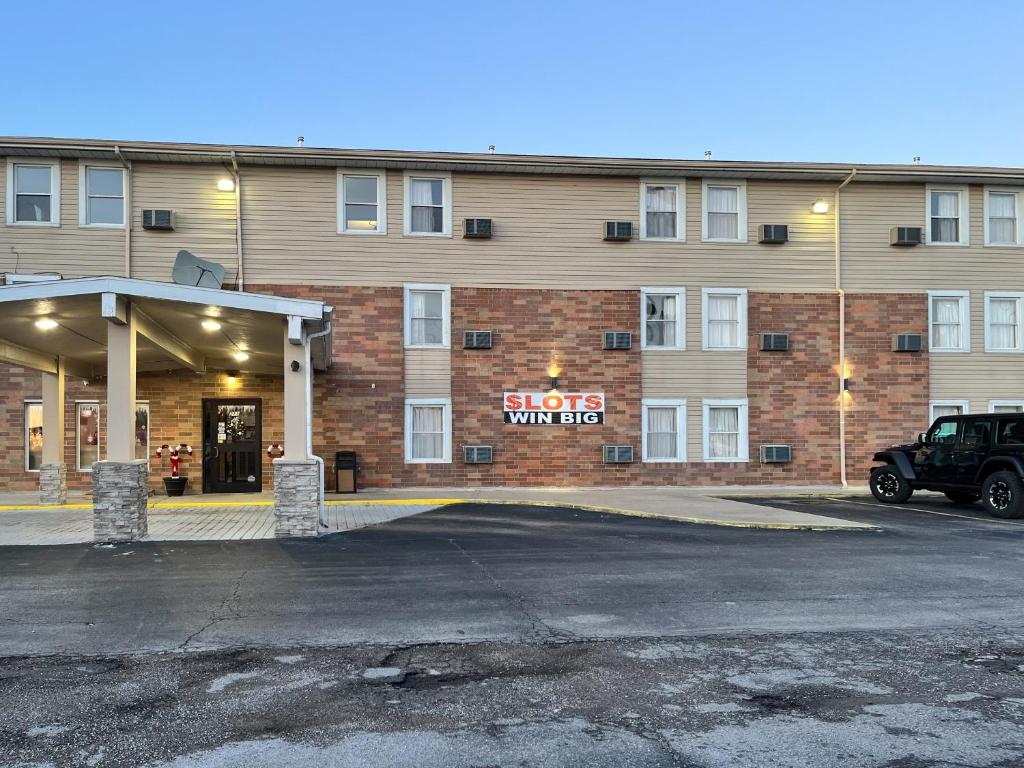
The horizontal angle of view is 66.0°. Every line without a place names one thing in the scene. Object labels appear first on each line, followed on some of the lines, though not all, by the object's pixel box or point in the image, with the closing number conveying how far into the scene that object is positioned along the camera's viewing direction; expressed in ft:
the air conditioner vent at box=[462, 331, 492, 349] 60.54
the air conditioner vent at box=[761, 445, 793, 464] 63.31
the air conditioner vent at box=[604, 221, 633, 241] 62.18
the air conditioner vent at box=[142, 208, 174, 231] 57.62
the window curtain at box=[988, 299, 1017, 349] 66.33
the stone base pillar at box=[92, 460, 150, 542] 37.32
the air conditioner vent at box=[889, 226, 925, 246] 64.44
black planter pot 58.03
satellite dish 54.70
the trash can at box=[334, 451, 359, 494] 57.82
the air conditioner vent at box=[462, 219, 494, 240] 60.60
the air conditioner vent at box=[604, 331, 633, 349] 62.03
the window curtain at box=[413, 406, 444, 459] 60.70
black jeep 46.60
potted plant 58.08
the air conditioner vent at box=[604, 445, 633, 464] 61.77
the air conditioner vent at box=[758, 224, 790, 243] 63.72
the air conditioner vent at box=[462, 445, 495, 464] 60.49
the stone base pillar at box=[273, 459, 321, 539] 38.83
